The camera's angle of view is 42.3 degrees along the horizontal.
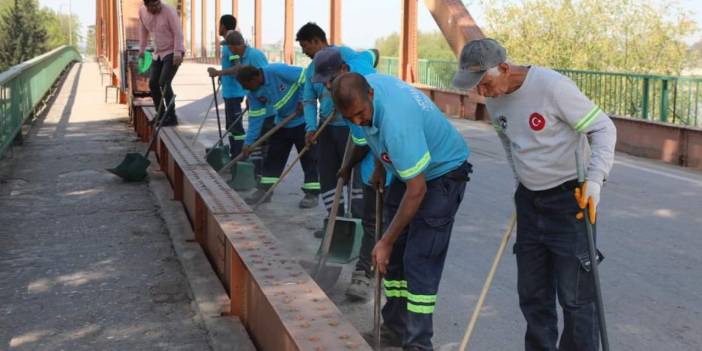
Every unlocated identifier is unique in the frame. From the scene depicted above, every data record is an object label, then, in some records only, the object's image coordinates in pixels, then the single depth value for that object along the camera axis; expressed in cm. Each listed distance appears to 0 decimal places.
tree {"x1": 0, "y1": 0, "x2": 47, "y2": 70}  5419
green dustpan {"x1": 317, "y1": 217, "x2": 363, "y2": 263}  549
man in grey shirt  341
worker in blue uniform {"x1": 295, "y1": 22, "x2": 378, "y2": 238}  620
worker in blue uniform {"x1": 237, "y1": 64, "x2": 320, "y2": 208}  770
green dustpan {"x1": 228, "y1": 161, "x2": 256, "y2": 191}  866
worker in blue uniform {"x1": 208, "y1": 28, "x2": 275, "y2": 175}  824
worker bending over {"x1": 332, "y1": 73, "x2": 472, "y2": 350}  359
